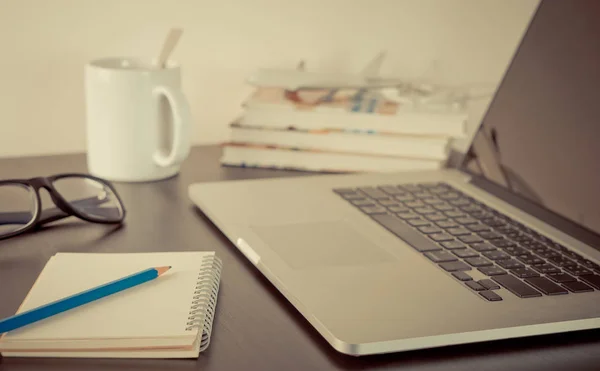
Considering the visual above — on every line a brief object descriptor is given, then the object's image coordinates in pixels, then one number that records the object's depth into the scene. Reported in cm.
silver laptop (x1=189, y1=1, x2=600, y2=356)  55
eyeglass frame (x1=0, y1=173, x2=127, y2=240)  74
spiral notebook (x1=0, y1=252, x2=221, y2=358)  50
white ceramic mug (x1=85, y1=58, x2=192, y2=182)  90
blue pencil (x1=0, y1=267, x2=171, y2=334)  50
